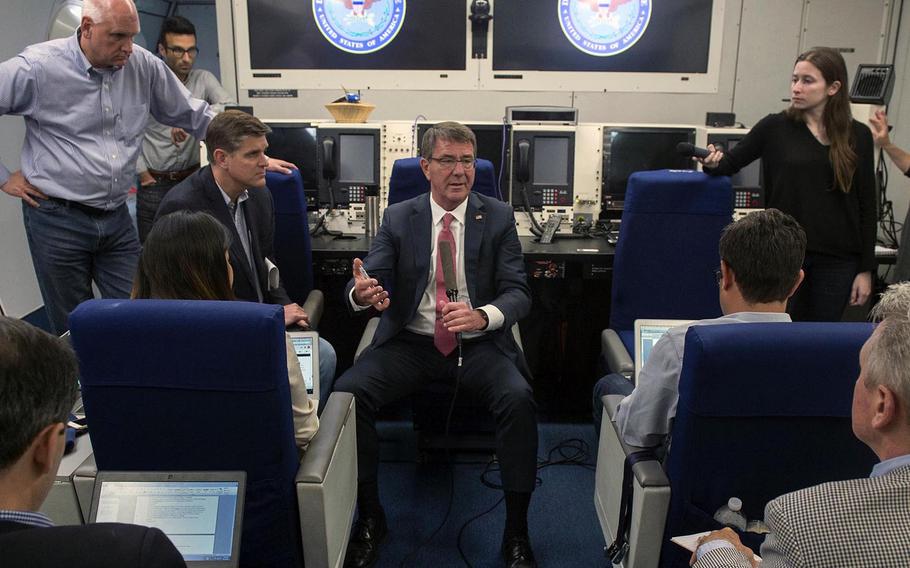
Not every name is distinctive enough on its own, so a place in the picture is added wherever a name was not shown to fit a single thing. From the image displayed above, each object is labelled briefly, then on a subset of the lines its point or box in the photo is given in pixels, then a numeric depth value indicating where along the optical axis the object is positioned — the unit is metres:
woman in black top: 2.38
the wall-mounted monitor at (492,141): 3.16
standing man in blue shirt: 2.29
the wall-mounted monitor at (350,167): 3.16
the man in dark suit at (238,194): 2.30
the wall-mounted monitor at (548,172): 3.16
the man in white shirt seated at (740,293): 1.51
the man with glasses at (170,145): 3.31
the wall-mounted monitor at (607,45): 3.91
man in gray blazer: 0.83
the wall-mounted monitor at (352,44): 3.90
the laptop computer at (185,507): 1.33
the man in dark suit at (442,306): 2.14
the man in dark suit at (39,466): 0.73
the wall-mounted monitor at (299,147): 3.15
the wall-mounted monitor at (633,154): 3.20
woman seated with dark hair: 1.48
